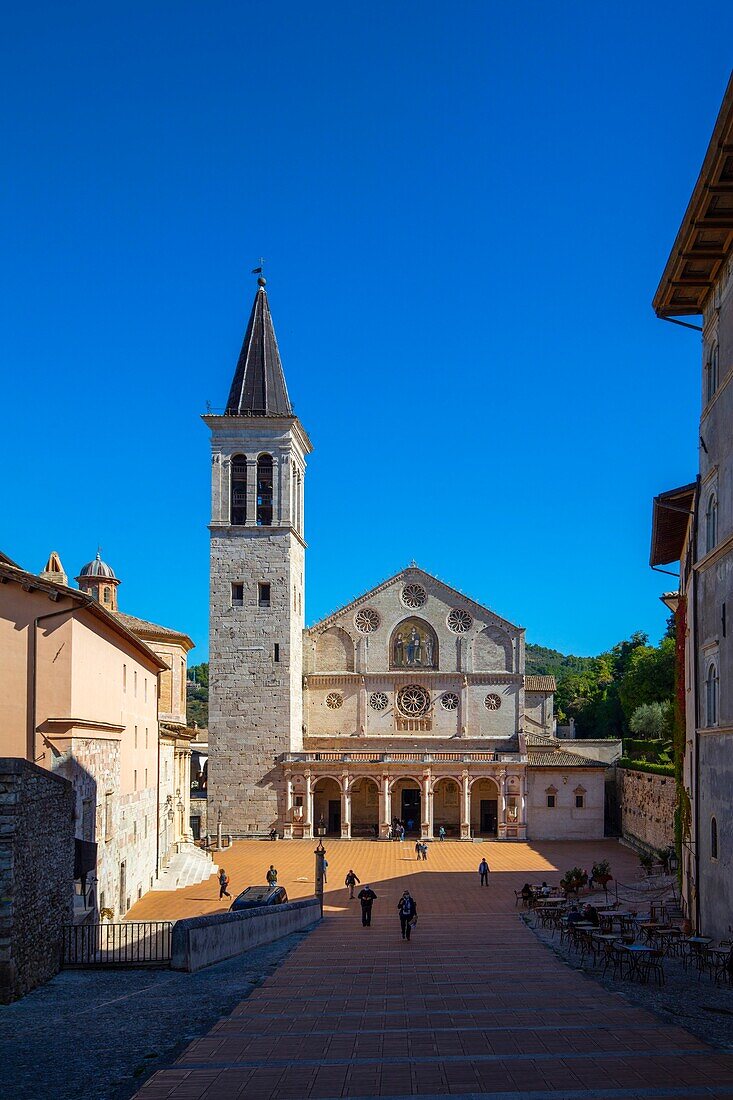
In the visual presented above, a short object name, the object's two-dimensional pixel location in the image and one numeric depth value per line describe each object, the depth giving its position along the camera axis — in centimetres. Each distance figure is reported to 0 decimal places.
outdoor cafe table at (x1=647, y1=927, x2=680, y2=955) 1817
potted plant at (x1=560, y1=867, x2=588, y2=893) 3238
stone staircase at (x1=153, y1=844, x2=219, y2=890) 3581
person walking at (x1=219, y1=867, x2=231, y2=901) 3472
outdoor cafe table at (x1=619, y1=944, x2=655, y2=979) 1552
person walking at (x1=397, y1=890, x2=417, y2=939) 2291
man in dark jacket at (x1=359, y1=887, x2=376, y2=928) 2578
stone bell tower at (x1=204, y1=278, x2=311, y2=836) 5456
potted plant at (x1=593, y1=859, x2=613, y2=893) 3331
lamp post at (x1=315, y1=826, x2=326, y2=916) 2980
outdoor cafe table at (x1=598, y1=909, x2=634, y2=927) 2092
